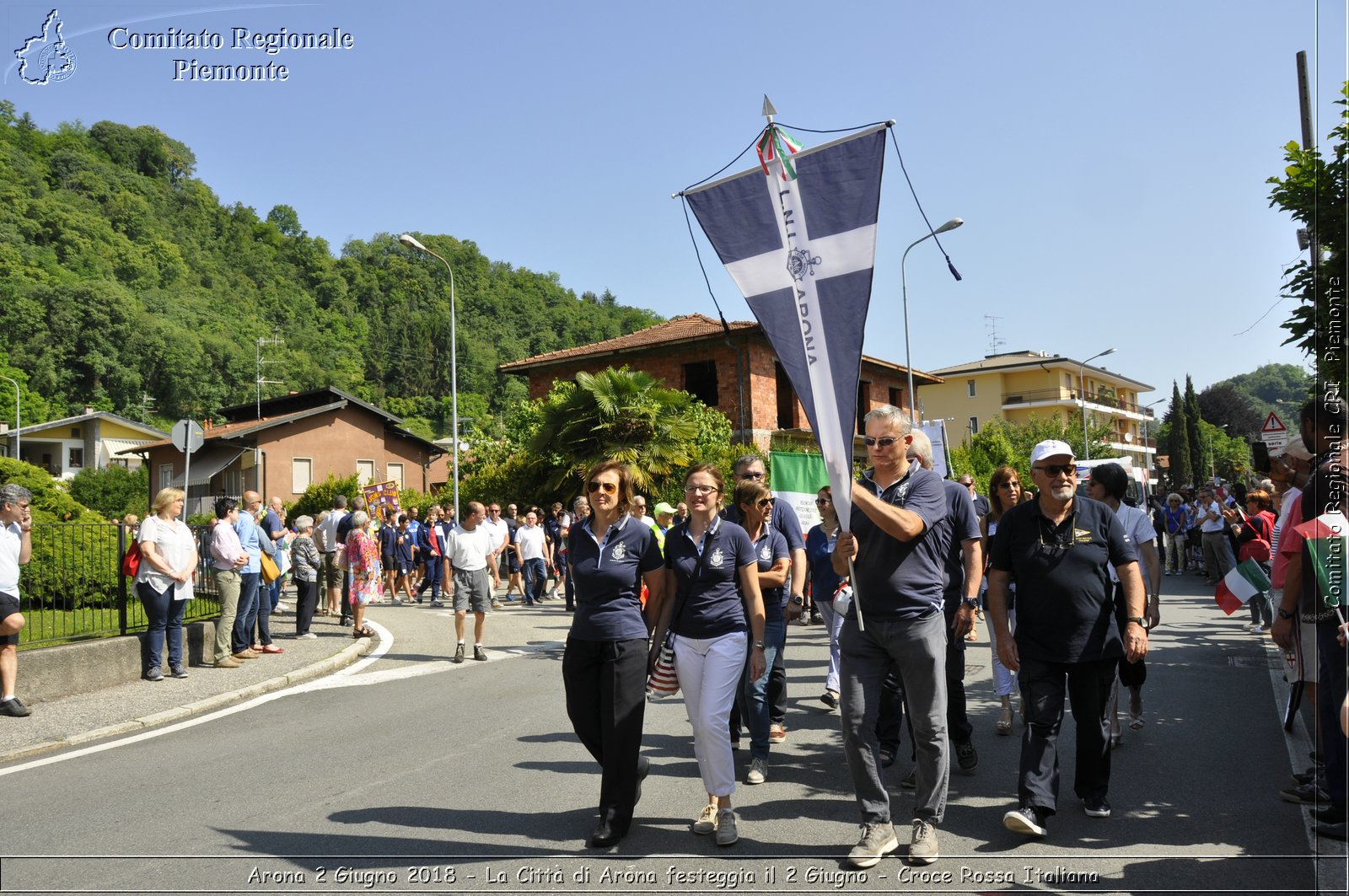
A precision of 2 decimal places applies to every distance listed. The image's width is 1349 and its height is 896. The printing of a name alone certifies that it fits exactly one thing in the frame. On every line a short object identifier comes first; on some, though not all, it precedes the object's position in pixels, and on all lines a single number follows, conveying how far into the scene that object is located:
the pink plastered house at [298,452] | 41.44
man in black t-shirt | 4.88
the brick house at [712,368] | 35.25
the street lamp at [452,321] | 22.47
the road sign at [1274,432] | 13.27
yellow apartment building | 78.25
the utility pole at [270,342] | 73.94
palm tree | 25.86
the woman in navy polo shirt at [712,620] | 4.86
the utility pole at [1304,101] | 13.70
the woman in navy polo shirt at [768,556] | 6.38
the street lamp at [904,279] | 28.17
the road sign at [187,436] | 14.16
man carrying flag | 4.49
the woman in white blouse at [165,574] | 9.40
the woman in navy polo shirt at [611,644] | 4.84
